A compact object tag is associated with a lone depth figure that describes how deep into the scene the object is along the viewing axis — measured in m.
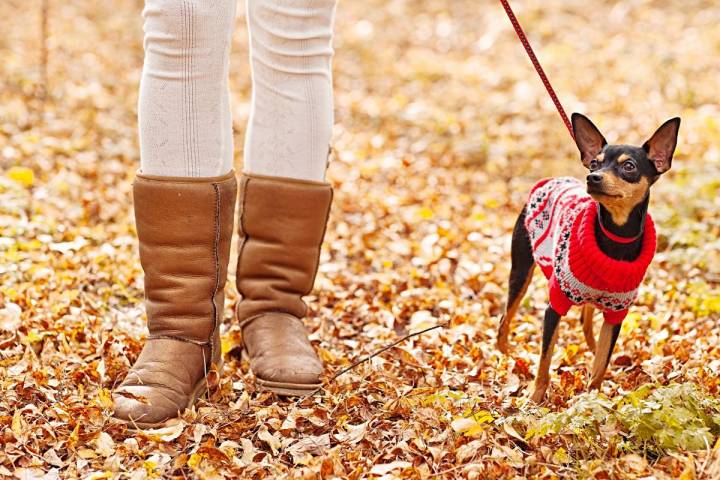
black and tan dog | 4.96
